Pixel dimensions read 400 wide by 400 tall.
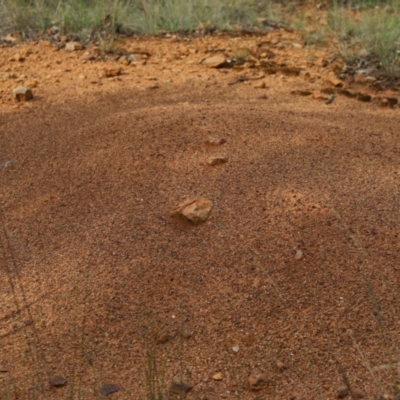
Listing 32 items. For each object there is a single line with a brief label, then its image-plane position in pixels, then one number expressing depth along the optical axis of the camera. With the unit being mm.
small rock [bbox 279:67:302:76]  5168
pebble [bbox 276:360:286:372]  2615
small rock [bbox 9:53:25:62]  5469
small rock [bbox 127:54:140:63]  5422
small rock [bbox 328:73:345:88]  4996
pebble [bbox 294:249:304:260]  3043
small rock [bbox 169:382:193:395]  2486
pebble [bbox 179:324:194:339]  2760
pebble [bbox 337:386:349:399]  2494
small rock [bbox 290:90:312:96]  4750
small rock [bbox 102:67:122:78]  5156
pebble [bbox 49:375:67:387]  2566
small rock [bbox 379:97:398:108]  4586
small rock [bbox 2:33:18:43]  5859
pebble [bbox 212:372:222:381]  2592
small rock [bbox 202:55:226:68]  5242
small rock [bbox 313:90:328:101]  4656
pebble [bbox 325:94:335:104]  4605
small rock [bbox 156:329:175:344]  2732
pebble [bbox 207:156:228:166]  3633
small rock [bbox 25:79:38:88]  5023
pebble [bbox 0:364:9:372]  2633
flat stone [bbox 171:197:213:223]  3250
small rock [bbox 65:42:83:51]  5621
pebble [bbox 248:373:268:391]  2535
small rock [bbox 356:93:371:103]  4695
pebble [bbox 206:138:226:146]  3793
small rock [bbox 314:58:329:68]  5391
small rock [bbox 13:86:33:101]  4805
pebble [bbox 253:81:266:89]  4832
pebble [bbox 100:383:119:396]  2525
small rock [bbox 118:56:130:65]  5391
